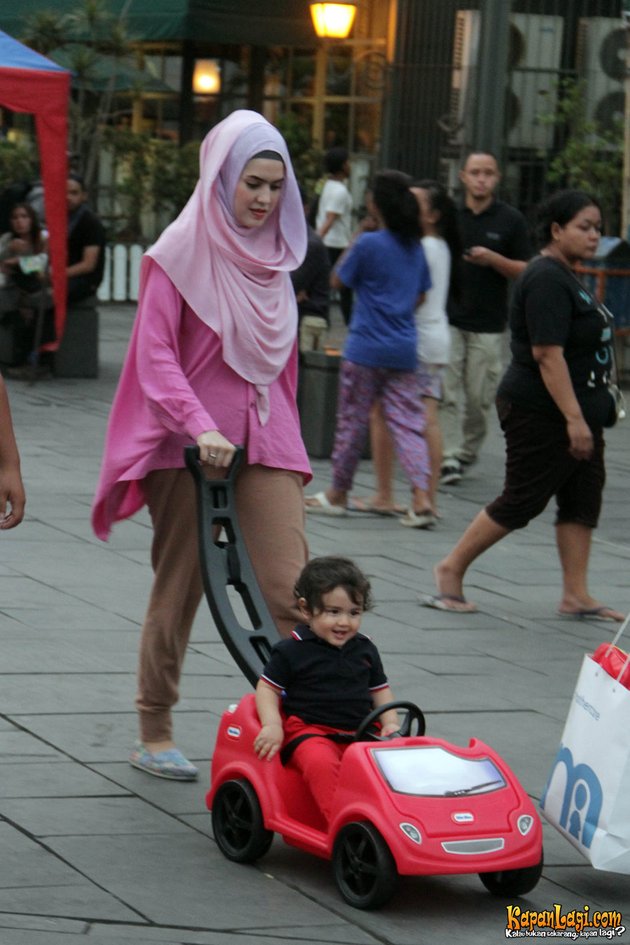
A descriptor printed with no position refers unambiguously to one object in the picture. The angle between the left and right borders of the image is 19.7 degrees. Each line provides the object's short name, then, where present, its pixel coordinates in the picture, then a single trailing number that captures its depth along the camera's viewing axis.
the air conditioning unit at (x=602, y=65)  19.86
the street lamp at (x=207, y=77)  23.16
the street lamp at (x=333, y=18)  18.36
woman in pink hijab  4.79
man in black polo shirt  10.12
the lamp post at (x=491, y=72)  13.05
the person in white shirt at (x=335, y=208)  17.31
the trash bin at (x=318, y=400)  10.97
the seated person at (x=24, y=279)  13.63
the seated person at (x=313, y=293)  10.78
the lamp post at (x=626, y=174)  14.98
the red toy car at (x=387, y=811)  3.94
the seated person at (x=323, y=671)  4.30
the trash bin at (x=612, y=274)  14.34
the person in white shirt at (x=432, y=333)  9.34
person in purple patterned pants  9.03
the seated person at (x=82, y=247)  14.10
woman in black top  6.79
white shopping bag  4.07
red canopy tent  12.52
